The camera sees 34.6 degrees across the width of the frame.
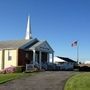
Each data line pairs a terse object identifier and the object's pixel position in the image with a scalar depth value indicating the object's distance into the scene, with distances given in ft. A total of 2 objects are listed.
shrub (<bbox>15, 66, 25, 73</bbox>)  63.36
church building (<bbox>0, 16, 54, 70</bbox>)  70.28
